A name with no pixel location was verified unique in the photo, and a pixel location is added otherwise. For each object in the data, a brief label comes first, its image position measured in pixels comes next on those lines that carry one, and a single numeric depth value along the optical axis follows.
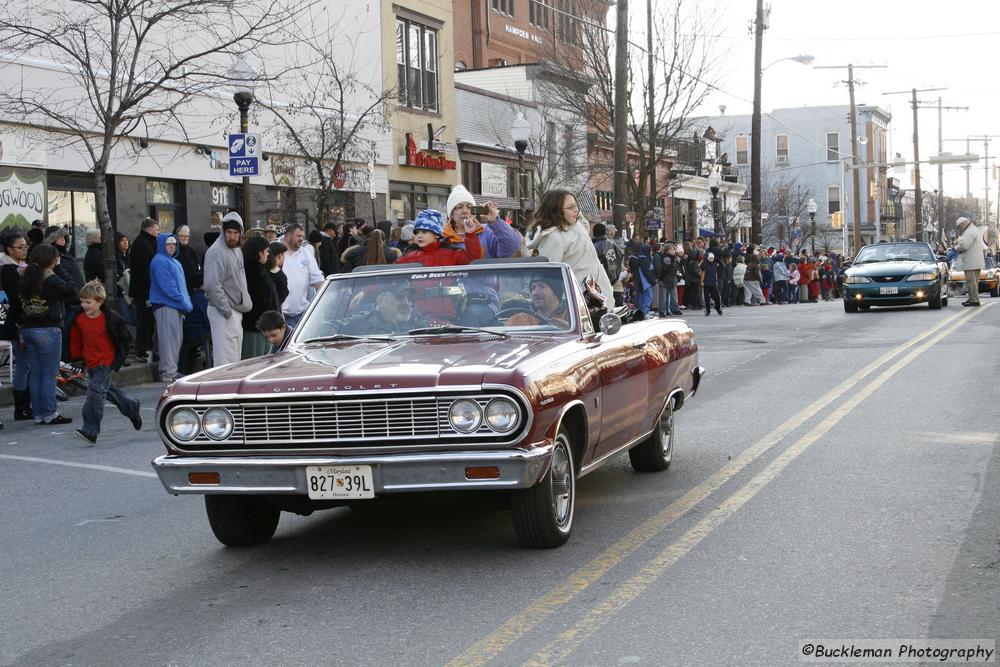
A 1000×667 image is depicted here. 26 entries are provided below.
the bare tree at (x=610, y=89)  36.94
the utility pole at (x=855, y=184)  64.06
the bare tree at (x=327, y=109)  26.08
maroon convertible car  6.10
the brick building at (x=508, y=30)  39.88
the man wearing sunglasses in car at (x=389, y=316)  7.48
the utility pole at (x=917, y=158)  75.75
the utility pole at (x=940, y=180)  95.62
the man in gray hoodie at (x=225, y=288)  14.29
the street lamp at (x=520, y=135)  26.91
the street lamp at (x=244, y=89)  18.58
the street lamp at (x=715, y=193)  40.66
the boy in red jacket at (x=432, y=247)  9.02
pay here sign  18.23
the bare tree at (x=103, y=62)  17.55
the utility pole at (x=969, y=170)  109.81
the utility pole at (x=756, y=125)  42.52
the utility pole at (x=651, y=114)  35.81
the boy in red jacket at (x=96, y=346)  11.45
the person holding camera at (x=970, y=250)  26.73
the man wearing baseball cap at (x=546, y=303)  7.45
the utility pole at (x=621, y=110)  27.69
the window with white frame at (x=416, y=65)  31.73
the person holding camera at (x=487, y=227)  10.33
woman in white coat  10.13
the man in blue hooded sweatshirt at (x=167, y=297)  16.17
